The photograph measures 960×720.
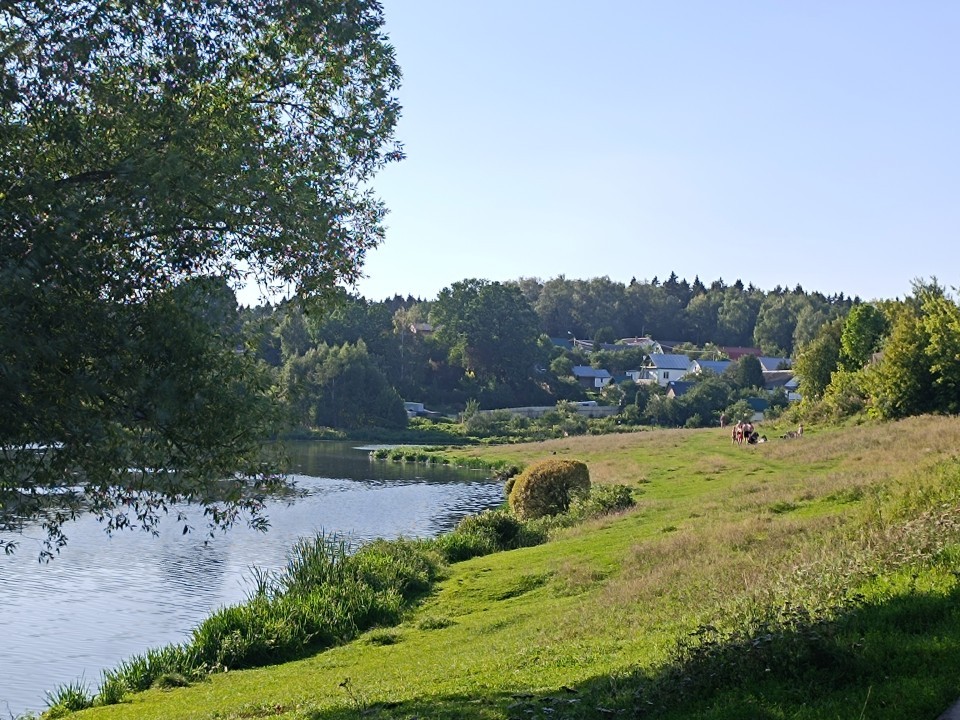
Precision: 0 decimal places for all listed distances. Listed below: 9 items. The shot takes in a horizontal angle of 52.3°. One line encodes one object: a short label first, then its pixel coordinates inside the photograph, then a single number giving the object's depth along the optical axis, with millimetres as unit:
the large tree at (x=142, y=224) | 11039
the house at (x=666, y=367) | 175250
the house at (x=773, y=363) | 179375
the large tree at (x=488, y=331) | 169250
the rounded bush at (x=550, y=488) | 38688
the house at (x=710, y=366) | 160500
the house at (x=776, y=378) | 155825
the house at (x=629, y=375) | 179250
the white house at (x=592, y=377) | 179250
